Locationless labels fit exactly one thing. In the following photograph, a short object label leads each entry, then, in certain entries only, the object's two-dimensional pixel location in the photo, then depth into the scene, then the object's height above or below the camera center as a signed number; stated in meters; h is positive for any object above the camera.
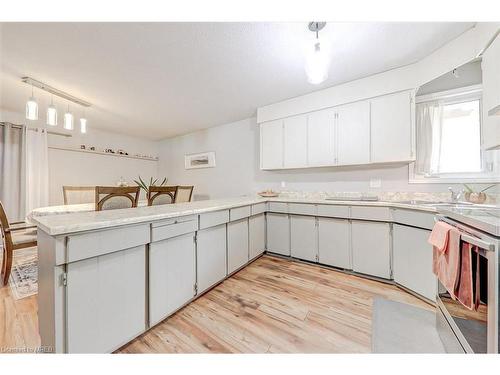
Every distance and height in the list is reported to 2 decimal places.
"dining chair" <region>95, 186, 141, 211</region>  1.89 -0.12
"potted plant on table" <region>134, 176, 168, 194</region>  4.96 +0.15
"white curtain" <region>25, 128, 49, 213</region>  3.23 +0.31
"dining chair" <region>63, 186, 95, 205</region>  2.89 -0.12
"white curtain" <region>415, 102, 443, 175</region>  2.14 +0.58
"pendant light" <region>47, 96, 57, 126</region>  2.11 +0.79
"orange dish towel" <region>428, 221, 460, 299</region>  1.01 -0.39
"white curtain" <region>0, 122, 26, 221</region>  3.04 +0.29
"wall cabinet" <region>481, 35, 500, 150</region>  1.19 +0.62
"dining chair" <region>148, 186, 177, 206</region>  2.42 -0.12
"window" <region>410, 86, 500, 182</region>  1.94 +0.51
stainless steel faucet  1.88 -0.09
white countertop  0.96 -0.19
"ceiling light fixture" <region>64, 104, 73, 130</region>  2.30 +0.81
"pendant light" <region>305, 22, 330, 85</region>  1.46 +0.98
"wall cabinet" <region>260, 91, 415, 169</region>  2.11 +0.67
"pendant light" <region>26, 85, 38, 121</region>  1.93 +0.80
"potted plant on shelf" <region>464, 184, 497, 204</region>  1.74 -0.09
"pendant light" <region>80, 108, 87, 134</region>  2.54 +0.84
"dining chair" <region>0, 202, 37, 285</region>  1.96 -0.61
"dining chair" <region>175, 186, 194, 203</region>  3.50 -0.15
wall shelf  3.67 +0.76
